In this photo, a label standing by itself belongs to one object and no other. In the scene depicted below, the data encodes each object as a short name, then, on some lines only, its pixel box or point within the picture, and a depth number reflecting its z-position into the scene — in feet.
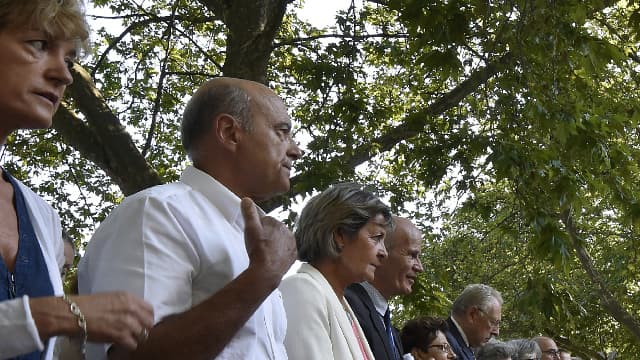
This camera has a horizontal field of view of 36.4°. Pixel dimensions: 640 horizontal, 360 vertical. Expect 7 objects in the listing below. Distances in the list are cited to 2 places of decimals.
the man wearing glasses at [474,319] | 24.99
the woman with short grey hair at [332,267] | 11.98
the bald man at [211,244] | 7.82
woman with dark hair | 19.24
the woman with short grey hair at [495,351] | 25.30
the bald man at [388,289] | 14.52
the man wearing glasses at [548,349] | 31.94
